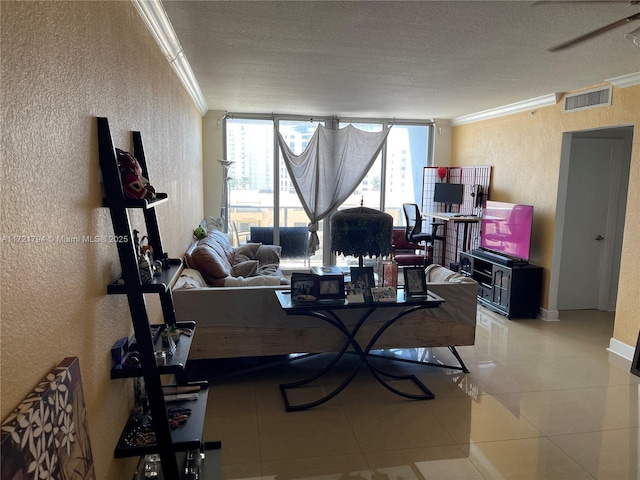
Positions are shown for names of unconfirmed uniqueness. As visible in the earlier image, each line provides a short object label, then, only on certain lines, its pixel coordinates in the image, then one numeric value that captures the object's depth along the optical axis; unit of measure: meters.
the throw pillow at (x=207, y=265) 3.80
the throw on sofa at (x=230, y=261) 3.79
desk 6.14
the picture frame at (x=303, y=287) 3.06
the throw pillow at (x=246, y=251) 5.63
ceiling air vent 4.31
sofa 3.29
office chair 6.90
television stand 5.14
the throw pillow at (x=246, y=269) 4.98
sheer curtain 6.75
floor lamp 6.80
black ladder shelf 1.70
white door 5.31
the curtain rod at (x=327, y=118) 6.81
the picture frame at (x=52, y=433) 1.01
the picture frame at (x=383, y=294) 3.11
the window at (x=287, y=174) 6.93
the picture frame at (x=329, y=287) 3.09
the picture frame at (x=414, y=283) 3.25
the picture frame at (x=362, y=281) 3.13
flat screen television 5.16
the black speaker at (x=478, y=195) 6.34
